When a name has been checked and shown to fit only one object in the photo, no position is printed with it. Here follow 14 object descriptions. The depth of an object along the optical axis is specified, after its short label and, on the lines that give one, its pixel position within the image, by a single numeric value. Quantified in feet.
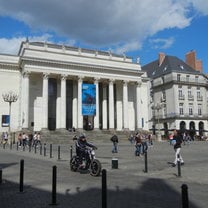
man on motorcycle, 40.22
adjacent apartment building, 221.66
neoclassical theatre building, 155.33
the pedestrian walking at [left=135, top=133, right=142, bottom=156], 68.19
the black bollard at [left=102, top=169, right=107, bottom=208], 19.07
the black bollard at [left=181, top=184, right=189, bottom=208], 14.20
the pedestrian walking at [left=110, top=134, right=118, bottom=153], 76.54
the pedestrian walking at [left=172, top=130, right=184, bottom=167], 47.49
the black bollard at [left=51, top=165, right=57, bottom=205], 23.53
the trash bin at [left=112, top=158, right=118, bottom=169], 46.52
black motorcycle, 38.40
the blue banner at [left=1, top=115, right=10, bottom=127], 157.54
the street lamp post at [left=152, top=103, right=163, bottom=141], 221.17
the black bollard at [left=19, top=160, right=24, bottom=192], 28.37
